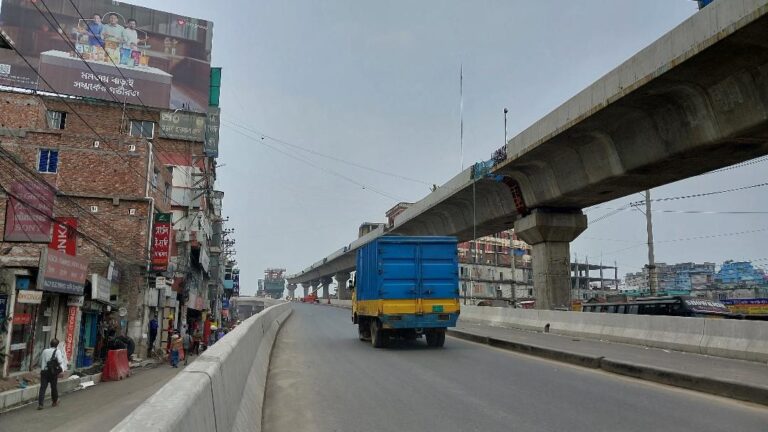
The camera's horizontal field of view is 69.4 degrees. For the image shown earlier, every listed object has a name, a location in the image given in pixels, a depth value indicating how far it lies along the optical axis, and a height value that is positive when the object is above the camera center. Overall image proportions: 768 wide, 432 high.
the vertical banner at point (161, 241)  31.20 +2.94
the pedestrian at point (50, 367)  15.41 -2.11
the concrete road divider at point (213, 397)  2.71 -0.67
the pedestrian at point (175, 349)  26.55 -2.70
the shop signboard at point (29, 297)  18.77 -0.22
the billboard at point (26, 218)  23.22 +3.05
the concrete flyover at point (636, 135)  14.15 +5.94
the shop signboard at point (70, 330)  22.02 -1.58
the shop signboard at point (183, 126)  50.28 +15.20
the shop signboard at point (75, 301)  22.95 -0.40
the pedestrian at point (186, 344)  28.56 -2.59
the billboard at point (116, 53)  46.72 +22.17
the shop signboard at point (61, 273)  19.50 +0.69
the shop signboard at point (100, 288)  24.73 +0.17
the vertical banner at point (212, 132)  54.88 +16.43
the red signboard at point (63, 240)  27.31 +2.52
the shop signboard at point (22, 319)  18.78 -0.99
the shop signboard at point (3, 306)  18.22 -0.53
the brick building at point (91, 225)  20.45 +3.85
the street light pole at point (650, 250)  36.66 +3.48
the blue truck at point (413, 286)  15.27 +0.33
